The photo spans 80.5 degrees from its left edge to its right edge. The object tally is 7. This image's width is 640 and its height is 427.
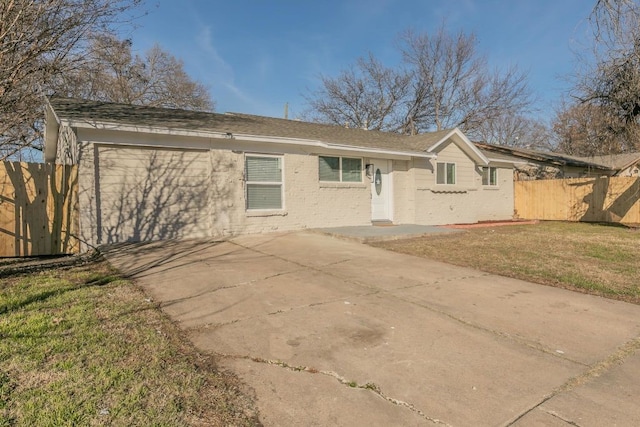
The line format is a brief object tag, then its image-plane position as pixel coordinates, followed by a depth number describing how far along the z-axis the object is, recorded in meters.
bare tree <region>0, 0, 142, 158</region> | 5.91
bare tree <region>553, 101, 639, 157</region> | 14.01
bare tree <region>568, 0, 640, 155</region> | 12.08
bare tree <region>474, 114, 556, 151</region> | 38.41
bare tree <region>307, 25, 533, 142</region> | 29.92
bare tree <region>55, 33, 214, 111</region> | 21.27
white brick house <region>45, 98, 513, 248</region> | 8.68
